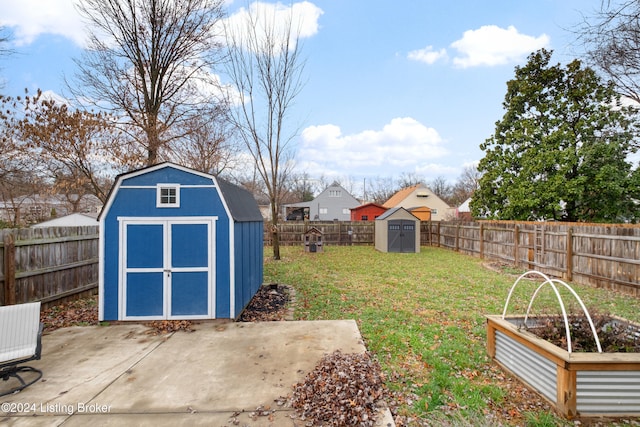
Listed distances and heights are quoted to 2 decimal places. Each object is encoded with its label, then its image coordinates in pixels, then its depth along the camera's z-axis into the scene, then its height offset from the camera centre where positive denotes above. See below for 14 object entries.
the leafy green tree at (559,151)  12.59 +2.80
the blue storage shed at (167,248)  5.14 -0.61
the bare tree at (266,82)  11.20 +5.14
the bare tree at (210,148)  13.17 +3.07
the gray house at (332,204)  39.62 +1.11
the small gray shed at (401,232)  15.88 -0.97
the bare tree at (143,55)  9.71 +5.15
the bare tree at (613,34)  4.04 +2.70
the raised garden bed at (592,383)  2.72 -1.51
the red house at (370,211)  32.47 +0.23
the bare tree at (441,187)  52.84 +4.62
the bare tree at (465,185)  44.22 +4.37
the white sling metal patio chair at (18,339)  3.22 -1.38
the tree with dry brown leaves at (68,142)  7.80 +1.87
